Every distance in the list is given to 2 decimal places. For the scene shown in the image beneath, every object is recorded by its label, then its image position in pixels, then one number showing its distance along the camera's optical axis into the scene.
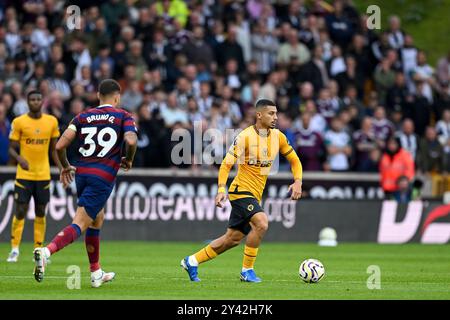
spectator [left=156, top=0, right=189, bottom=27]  29.38
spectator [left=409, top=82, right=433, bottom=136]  30.20
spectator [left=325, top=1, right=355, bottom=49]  31.25
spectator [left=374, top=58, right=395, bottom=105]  30.41
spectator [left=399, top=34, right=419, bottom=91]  31.34
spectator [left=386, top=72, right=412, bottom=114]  30.12
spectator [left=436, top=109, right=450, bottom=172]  28.73
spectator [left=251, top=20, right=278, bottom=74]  29.64
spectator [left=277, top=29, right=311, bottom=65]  29.53
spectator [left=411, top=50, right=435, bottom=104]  30.69
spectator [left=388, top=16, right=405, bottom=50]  31.38
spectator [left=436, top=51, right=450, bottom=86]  32.47
